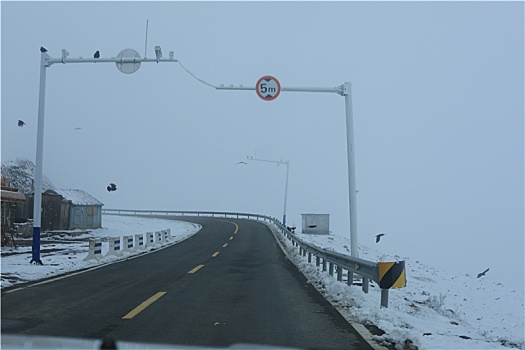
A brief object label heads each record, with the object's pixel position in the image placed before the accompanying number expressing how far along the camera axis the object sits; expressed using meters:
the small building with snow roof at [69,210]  36.75
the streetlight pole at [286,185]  55.33
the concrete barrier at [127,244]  23.94
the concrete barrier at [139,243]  25.70
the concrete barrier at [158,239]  30.39
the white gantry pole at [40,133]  17.55
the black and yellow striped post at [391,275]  9.77
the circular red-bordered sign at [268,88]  14.90
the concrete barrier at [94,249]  19.94
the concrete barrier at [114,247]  22.30
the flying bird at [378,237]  29.37
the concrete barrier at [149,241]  28.23
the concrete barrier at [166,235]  32.42
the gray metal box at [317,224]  43.81
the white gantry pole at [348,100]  14.93
